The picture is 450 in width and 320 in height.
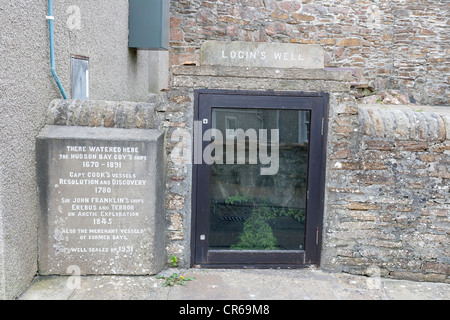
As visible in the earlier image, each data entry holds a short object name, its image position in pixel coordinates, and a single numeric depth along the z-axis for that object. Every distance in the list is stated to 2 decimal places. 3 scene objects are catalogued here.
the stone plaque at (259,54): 3.58
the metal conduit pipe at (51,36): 3.37
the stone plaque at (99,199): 3.33
